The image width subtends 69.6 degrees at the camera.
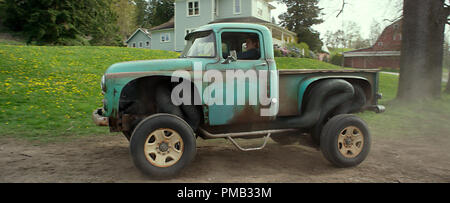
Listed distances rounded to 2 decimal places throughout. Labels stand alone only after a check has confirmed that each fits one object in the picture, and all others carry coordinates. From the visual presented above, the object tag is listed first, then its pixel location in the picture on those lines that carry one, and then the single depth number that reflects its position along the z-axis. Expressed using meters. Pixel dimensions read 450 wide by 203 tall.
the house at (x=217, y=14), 32.06
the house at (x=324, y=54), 47.65
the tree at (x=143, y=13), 74.12
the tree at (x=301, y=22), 45.30
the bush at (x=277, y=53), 27.54
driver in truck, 4.97
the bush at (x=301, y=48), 31.16
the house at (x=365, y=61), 48.56
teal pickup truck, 4.30
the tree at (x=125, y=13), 52.44
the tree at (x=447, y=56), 17.30
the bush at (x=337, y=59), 46.29
